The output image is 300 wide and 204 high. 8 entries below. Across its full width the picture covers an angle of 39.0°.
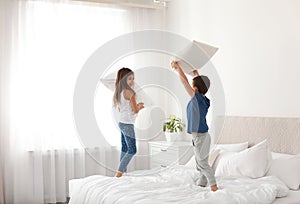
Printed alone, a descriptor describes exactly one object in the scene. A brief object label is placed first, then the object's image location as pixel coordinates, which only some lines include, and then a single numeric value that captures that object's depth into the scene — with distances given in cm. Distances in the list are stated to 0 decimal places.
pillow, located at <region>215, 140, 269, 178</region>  358
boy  315
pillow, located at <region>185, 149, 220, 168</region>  403
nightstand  484
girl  316
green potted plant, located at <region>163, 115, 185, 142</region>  526
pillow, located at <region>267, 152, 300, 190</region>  341
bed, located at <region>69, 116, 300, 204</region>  293
